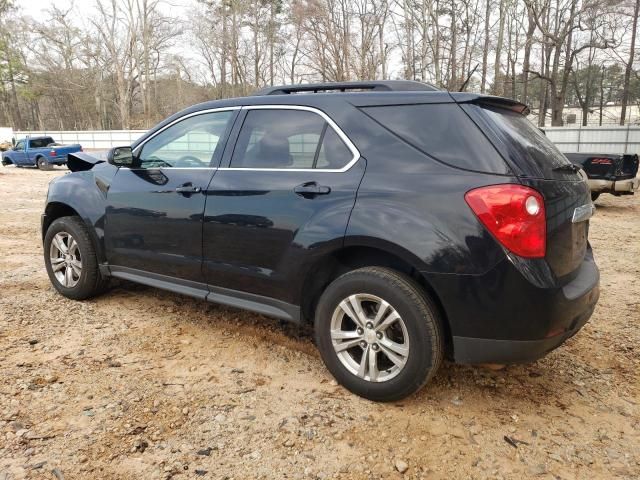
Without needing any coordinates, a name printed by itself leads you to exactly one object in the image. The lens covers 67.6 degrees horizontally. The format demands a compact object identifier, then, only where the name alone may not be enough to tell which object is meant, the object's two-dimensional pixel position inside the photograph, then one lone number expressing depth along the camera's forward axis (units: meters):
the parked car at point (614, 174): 9.30
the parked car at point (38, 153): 21.67
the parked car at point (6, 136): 35.12
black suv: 2.35
